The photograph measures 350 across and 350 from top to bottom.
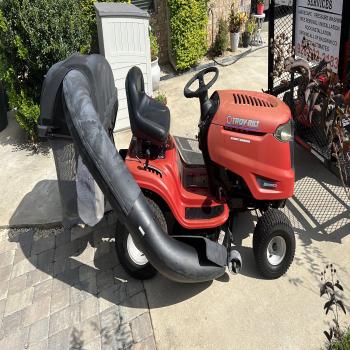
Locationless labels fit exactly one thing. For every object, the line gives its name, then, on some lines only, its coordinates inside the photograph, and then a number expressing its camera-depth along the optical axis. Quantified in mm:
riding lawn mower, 3102
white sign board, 4258
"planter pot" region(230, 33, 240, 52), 8766
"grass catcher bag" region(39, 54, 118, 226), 3119
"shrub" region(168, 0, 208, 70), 7568
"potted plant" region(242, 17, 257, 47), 8961
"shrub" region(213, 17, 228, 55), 8586
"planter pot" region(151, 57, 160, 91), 7211
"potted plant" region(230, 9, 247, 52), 8750
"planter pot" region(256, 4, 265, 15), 9141
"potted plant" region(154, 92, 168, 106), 6590
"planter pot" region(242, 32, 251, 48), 9023
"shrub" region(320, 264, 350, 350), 2429
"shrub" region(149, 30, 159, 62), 7223
